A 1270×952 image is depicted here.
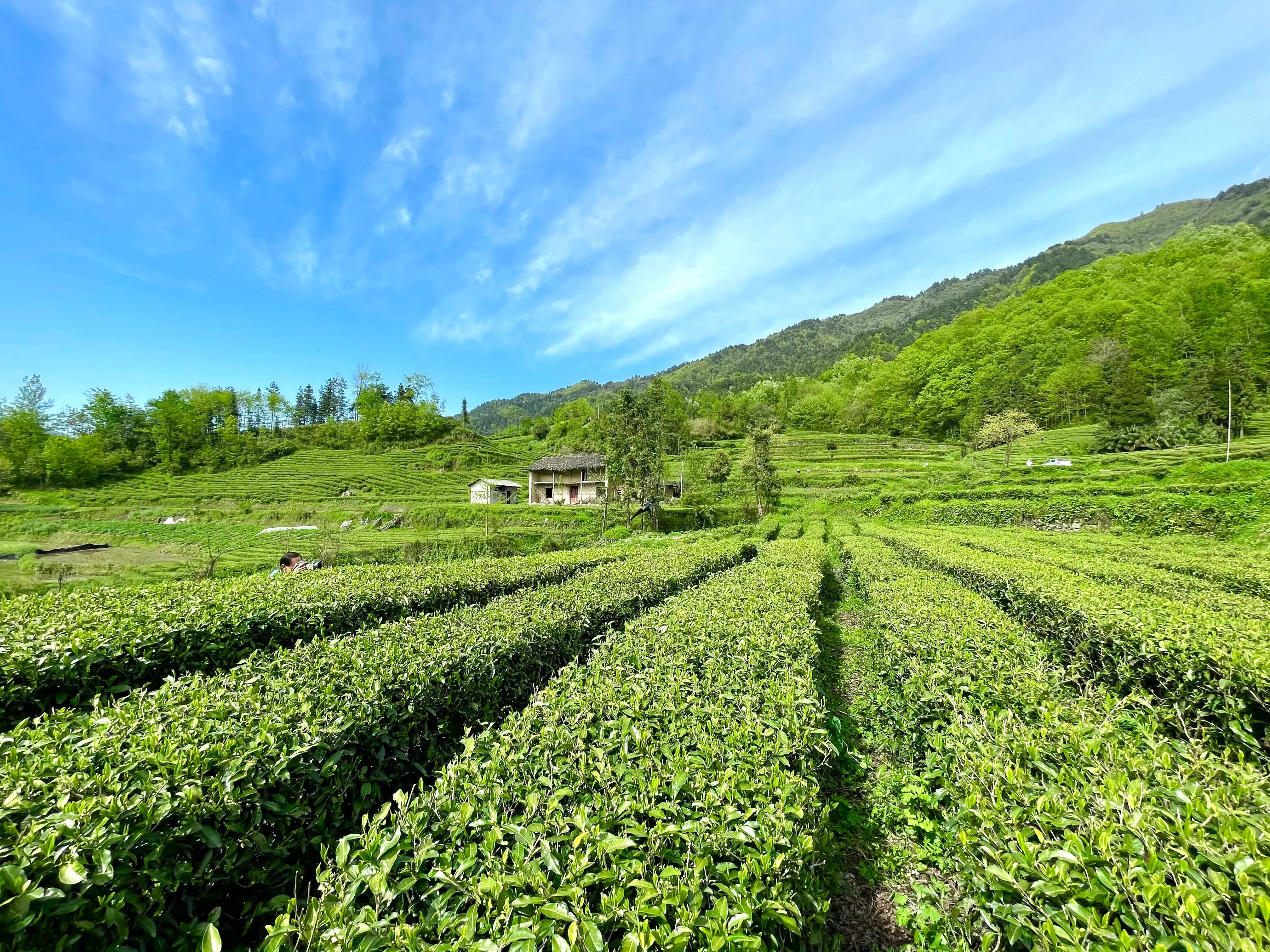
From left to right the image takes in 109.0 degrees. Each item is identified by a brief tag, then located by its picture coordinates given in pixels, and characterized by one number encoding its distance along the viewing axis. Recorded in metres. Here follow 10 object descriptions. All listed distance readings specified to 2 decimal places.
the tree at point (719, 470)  45.22
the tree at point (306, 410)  96.94
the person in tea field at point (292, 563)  12.67
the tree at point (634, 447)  31.91
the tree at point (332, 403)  102.25
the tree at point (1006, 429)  46.28
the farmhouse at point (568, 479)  47.06
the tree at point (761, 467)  36.41
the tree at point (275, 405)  88.69
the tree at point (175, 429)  65.31
